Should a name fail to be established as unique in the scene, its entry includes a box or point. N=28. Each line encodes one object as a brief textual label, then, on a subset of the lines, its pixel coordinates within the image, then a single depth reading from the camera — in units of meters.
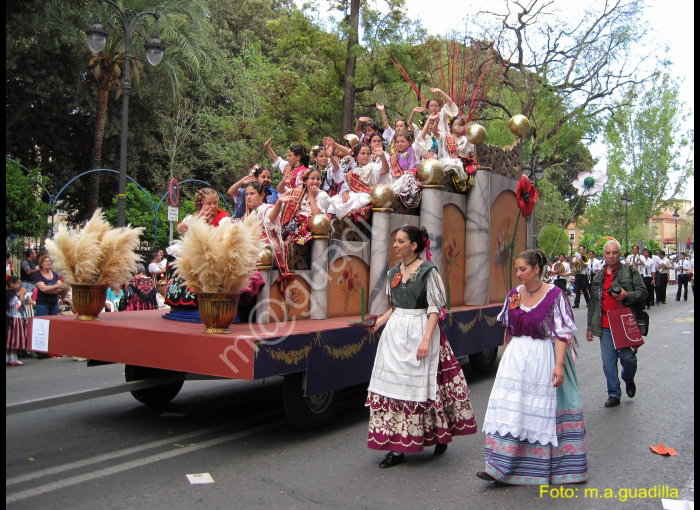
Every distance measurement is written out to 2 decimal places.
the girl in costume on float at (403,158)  8.27
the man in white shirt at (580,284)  21.27
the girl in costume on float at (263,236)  6.05
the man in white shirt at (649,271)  22.54
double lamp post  13.72
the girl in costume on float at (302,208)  6.73
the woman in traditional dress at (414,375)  5.20
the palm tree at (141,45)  21.09
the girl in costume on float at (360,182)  7.40
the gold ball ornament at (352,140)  9.93
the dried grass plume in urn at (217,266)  5.30
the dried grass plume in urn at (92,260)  6.02
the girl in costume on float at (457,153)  8.39
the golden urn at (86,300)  6.09
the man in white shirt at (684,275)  26.03
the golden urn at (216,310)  5.37
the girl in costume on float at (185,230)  6.39
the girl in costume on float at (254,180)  7.43
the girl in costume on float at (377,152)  8.30
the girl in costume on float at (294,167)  7.25
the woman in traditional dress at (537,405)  4.78
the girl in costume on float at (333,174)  8.59
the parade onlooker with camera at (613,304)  7.43
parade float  5.42
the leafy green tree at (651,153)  40.22
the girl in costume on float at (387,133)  10.34
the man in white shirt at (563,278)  19.43
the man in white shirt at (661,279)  23.77
